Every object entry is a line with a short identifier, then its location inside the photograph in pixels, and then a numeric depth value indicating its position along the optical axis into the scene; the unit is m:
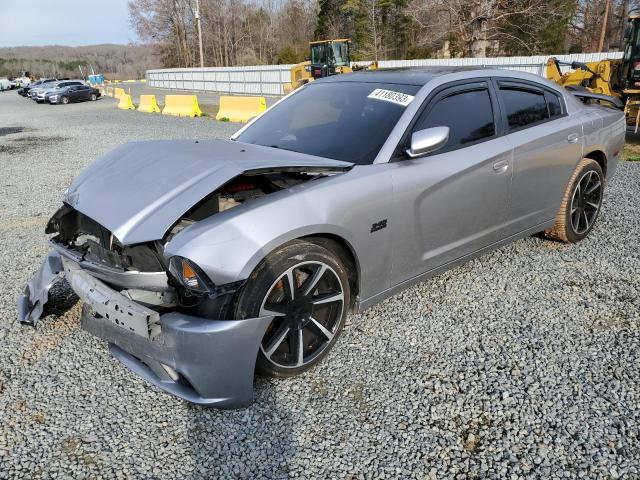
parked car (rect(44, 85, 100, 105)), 32.31
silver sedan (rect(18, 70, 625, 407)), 2.39
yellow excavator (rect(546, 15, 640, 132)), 11.31
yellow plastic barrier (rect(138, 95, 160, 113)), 22.08
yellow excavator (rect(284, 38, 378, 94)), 23.44
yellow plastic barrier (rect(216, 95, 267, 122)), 16.52
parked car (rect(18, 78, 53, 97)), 41.77
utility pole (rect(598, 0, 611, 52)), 35.44
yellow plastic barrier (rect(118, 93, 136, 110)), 24.58
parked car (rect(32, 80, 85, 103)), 33.08
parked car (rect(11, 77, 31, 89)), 64.21
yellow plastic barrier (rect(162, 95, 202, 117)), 19.19
